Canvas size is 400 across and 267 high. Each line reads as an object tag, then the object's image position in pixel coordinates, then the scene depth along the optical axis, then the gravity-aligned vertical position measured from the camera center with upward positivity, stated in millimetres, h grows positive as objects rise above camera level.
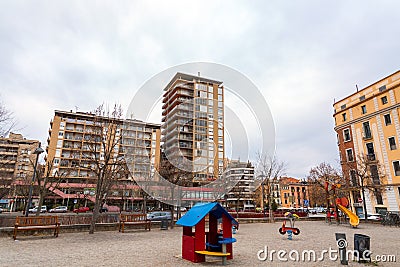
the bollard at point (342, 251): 7148 -1349
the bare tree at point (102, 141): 14532 +3688
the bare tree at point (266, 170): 27219 +3375
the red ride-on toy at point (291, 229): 13097 -1385
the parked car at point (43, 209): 41719 -1187
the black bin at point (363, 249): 7516 -1357
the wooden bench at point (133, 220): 15281 -1151
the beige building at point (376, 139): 28234 +7533
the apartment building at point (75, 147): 28106 +12395
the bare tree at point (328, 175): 31431 +3324
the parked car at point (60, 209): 42431 -1191
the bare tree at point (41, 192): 20609 +795
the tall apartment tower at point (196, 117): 64938 +21889
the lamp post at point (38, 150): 16280 +3191
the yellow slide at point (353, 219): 18694 -1243
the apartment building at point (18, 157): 38772 +12028
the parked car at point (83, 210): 39700 -1239
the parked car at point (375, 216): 25312 -1440
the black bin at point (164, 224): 16938 -1473
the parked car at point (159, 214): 25688 -1234
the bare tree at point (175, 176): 18828 +1932
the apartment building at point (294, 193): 89919 +3060
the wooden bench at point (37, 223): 11906 -1026
